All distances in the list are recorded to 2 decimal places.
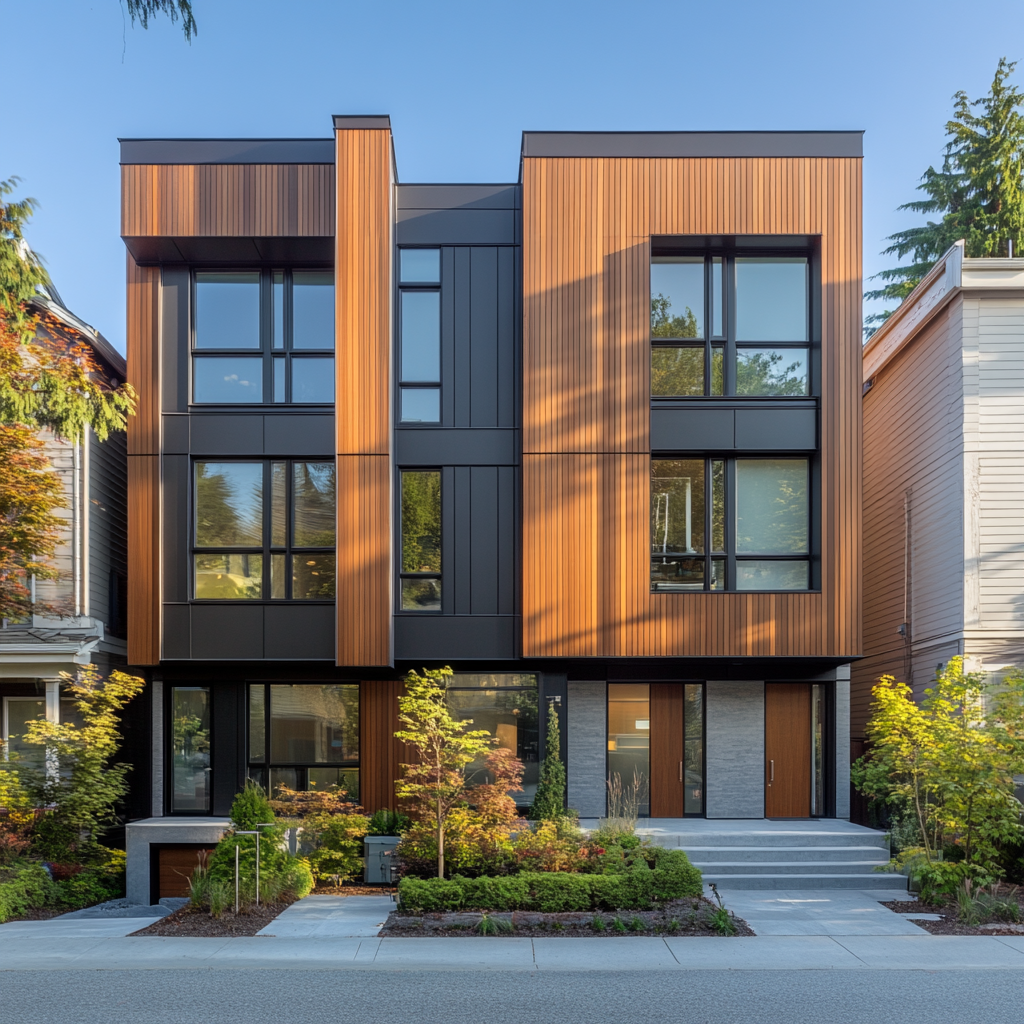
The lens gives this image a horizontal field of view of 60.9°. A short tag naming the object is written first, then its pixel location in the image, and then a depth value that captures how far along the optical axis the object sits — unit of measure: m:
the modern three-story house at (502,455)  13.42
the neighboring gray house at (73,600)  13.75
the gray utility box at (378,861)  12.62
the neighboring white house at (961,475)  12.93
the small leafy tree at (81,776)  12.34
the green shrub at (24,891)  10.75
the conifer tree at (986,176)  20.95
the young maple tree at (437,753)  10.73
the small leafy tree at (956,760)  10.41
